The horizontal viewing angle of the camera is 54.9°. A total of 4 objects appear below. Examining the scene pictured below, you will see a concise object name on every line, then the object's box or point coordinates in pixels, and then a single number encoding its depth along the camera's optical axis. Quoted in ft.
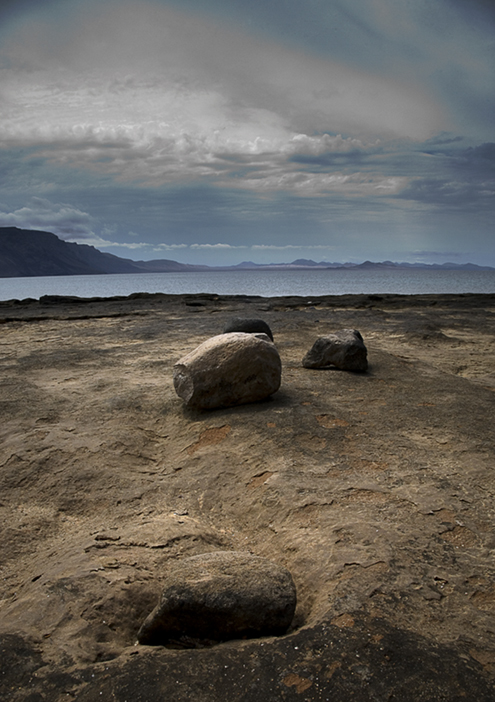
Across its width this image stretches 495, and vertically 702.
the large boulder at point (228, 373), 14.49
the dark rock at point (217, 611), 6.53
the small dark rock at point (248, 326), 22.12
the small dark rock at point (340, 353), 18.44
